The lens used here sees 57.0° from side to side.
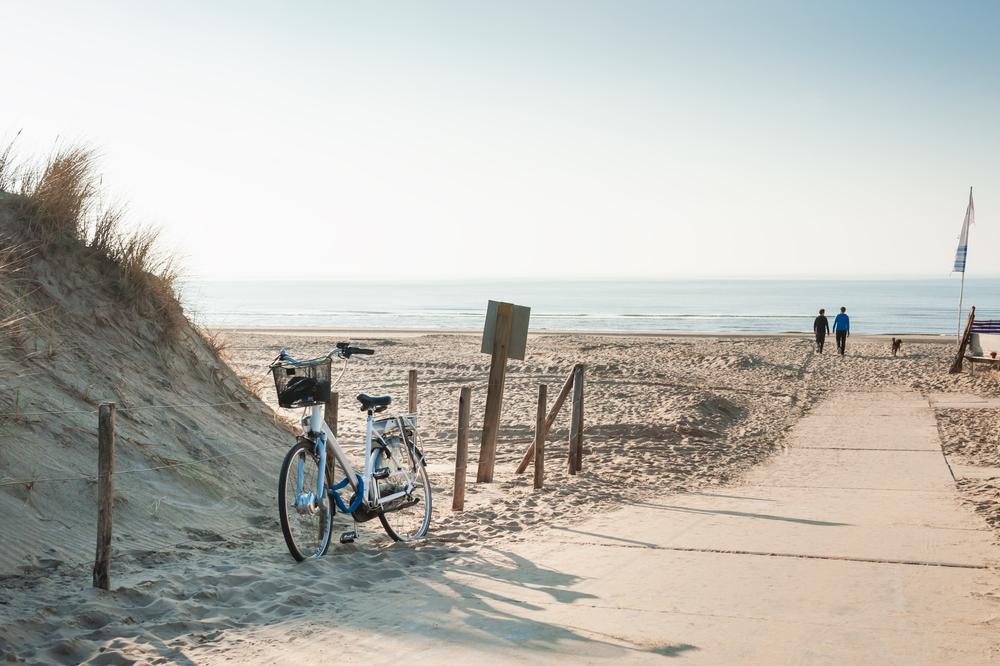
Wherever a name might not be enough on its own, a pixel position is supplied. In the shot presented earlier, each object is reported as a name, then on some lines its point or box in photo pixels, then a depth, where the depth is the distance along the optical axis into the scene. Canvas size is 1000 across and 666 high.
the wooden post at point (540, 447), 10.45
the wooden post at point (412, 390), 10.41
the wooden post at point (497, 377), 10.73
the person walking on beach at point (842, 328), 29.72
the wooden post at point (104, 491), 5.62
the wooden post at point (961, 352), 23.61
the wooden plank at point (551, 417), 11.42
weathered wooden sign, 10.71
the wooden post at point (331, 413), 7.44
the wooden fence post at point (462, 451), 9.05
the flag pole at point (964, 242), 29.44
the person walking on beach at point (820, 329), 30.08
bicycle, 6.78
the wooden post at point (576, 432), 11.48
